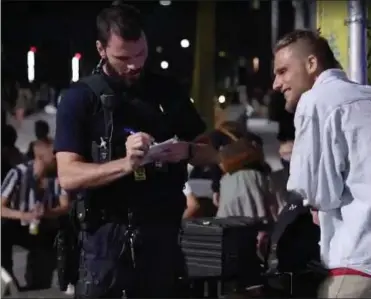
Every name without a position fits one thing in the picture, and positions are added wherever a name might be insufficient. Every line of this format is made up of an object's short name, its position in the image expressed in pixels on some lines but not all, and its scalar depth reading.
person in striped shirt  6.77
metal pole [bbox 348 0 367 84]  4.77
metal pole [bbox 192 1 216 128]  9.55
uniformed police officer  3.04
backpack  4.39
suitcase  4.56
